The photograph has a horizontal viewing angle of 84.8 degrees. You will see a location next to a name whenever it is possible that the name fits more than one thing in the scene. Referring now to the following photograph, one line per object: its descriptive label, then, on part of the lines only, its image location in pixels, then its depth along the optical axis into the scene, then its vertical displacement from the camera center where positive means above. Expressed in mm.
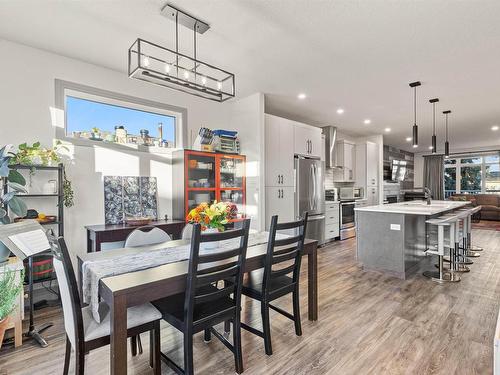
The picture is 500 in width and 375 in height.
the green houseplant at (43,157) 2676 +307
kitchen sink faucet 4961 -257
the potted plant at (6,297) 1458 -593
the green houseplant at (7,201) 2014 -107
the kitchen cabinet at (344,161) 6930 +583
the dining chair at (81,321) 1511 -807
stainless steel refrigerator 5223 -182
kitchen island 3705 -782
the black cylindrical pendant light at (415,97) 4031 +1458
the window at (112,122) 3350 +868
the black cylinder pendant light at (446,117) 5559 +1434
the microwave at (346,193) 6668 -226
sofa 9062 -709
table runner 1630 -517
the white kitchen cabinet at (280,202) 4828 -327
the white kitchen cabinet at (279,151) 4848 +611
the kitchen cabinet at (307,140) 5320 +894
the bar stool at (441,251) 3545 -897
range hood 6531 +940
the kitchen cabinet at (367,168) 7383 +421
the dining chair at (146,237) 2365 -463
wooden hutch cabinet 3840 +82
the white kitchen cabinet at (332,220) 5910 -807
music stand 1839 -406
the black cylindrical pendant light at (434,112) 4768 +1439
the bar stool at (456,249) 3719 -1012
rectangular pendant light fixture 2133 +1397
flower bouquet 2119 -239
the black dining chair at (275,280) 2078 -824
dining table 1422 -571
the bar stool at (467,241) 4716 -1074
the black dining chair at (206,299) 1628 -752
